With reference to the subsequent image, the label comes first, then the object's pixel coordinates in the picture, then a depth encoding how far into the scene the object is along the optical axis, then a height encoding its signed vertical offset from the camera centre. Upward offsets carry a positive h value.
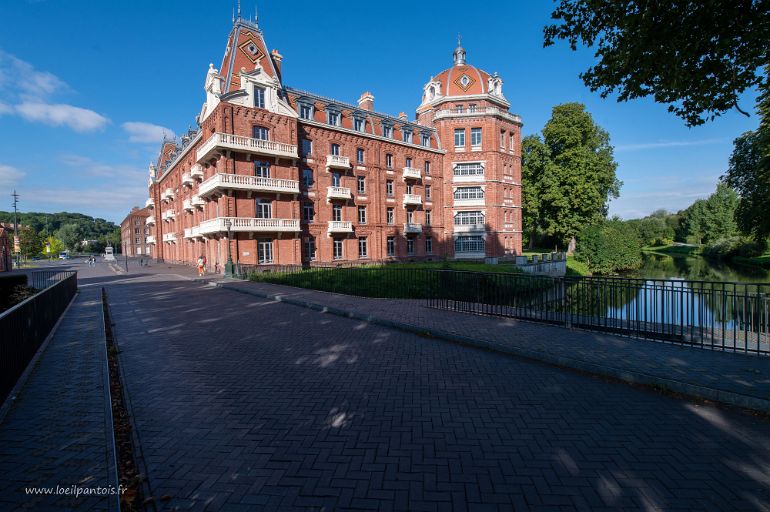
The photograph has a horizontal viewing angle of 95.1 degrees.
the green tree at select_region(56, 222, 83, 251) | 105.25 +5.66
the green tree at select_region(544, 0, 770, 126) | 6.11 +3.73
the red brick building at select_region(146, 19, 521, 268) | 27.23 +7.39
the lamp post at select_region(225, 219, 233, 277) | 23.30 -0.41
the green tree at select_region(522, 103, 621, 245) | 37.62 +8.30
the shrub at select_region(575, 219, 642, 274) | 35.66 -0.31
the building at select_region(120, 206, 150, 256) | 87.69 +5.73
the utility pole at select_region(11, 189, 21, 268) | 62.34 +10.07
